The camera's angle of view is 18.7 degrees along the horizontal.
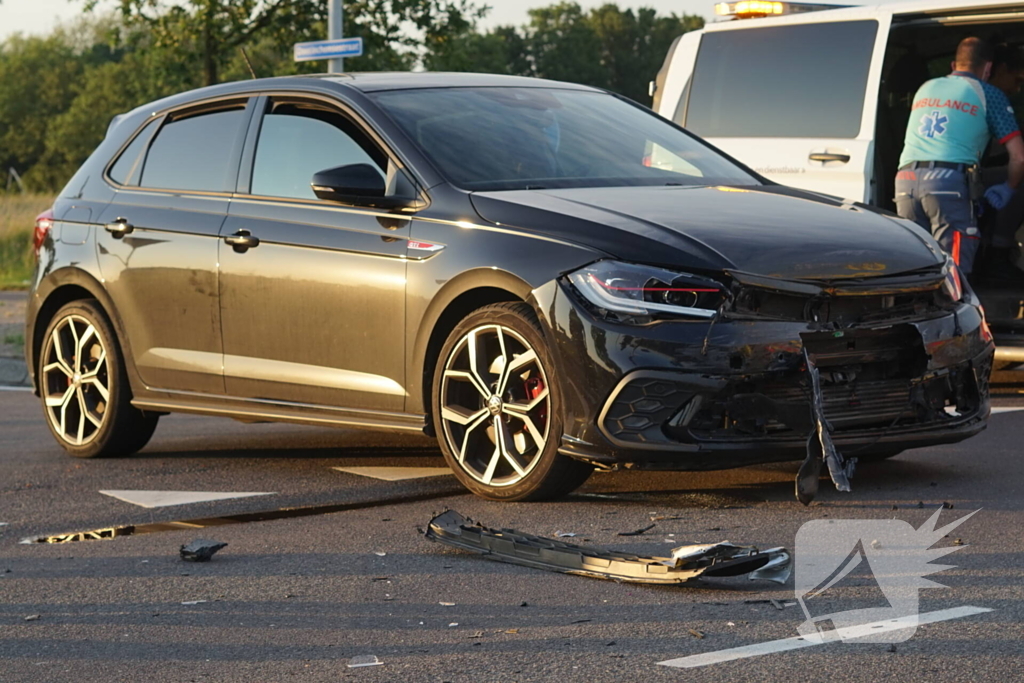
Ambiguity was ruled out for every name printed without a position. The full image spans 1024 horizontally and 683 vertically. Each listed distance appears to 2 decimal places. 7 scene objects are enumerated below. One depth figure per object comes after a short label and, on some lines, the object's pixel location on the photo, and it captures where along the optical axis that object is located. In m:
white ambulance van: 17.41
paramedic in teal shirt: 17.20
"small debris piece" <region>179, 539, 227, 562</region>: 9.96
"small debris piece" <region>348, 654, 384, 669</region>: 7.47
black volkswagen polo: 10.57
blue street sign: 28.45
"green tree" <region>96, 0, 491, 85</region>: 50.15
